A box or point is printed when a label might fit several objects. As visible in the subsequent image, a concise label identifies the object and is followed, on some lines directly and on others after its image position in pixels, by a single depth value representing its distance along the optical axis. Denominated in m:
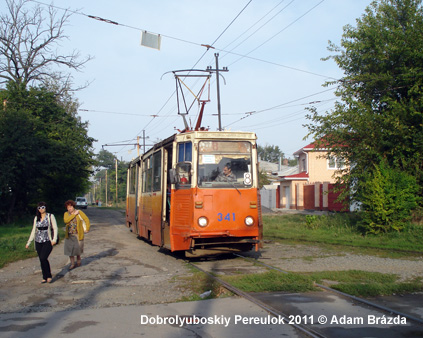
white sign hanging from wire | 16.16
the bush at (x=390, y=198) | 16.16
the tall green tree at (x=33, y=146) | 24.20
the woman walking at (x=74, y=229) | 10.56
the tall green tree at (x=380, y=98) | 16.81
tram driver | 11.01
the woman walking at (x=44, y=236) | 9.00
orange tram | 10.70
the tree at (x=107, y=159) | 129.38
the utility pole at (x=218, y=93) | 27.89
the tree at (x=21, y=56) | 33.22
